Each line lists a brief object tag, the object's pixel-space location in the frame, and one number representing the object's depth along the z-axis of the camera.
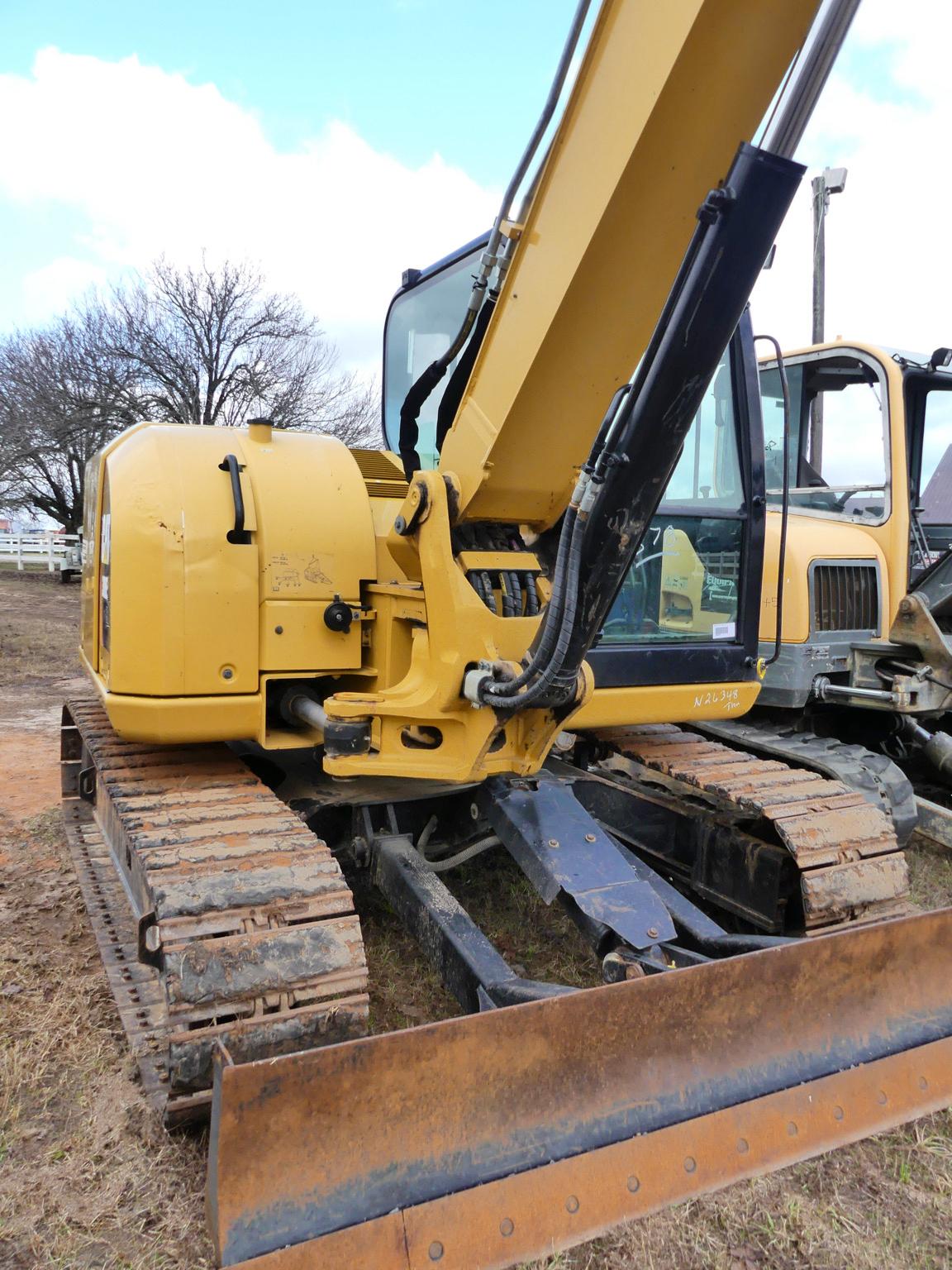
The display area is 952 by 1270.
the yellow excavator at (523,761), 2.14
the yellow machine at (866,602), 5.11
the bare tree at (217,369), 21.25
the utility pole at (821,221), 13.04
